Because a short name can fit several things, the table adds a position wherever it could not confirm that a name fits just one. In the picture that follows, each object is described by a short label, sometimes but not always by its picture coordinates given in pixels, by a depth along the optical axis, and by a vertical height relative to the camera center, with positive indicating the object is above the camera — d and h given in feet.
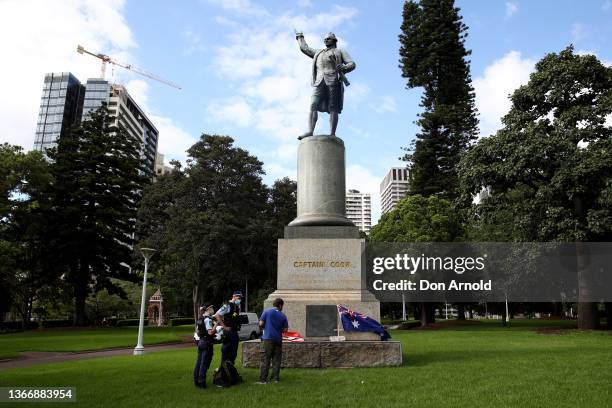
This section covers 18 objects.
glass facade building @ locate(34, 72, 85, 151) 505.25 +188.72
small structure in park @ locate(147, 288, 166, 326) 185.82 -1.77
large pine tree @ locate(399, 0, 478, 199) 144.25 +64.47
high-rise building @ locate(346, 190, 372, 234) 611.79 +123.30
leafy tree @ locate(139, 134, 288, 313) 116.37 +20.48
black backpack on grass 29.04 -3.79
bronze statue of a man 48.03 +21.09
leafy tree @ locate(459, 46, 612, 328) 73.41 +22.61
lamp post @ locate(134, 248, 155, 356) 62.04 -1.13
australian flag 36.73 -0.94
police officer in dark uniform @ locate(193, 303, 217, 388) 29.37 -1.96
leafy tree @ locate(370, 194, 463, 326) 120.78 +20.89
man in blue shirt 29.12 -1.67
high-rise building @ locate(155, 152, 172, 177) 579.48 +167.71
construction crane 608.35 +290.60
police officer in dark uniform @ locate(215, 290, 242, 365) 30.96 -1.17
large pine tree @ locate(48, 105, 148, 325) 129.50 +25.35
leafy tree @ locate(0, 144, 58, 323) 97.19 +16.69
